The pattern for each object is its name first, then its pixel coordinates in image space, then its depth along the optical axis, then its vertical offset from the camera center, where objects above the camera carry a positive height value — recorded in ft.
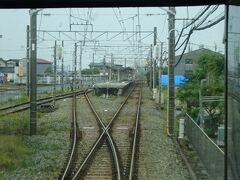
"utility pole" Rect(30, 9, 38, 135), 57.67 -0.20
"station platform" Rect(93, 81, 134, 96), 162.48 -5.51
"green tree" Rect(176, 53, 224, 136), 56.49 -2.00
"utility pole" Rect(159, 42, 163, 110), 97.40 -1.33
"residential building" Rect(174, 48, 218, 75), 235.24 +7.29
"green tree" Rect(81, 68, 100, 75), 386.77 +1.56
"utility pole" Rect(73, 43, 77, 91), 169.99 +5.61
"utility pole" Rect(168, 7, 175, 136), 58.54 +0.92
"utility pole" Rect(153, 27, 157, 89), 141.59 +10.71
